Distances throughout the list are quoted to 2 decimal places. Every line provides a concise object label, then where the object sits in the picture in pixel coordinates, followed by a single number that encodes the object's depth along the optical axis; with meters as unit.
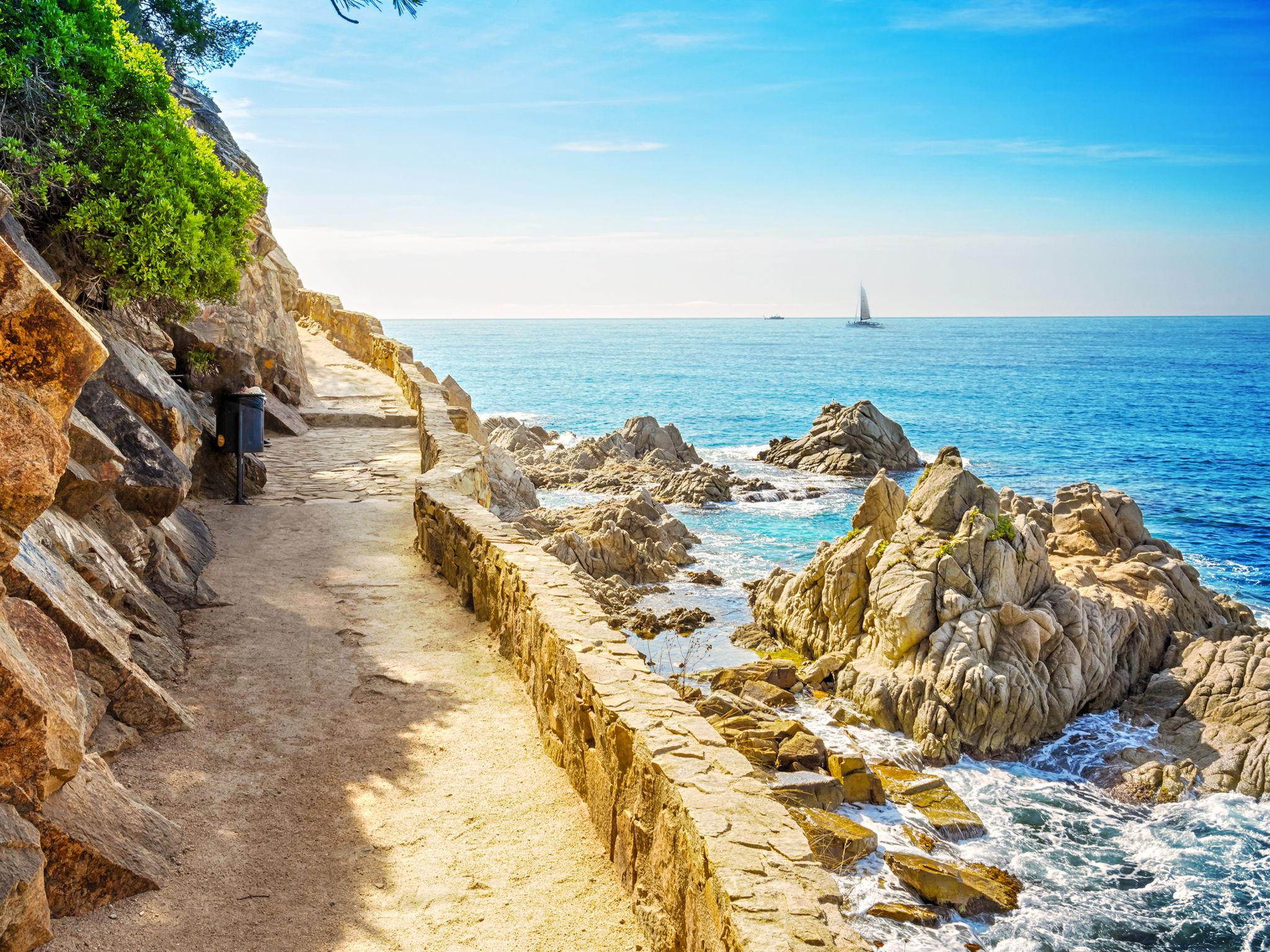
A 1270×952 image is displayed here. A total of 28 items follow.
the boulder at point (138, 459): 7.86
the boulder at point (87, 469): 6.76
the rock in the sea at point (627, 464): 31.91
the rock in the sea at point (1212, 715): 12.66
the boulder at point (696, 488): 31.22
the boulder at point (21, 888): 3.53
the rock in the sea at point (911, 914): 9.31
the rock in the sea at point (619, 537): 20.12
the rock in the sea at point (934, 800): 11.30
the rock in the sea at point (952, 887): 9.72
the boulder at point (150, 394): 8.90
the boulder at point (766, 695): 14.00
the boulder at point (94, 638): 5.20
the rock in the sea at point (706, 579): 21.23
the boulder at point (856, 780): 11.31
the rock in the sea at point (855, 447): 37.16
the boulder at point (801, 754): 11.11
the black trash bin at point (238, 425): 12.16
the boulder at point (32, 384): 3.88
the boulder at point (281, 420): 16.70
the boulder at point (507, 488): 21.47
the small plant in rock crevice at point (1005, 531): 15.18
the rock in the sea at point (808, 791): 10.42
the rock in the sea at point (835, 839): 9.60
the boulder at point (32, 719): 3.79
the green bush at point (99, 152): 8.86
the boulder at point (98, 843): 4.08
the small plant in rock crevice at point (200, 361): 12.77
